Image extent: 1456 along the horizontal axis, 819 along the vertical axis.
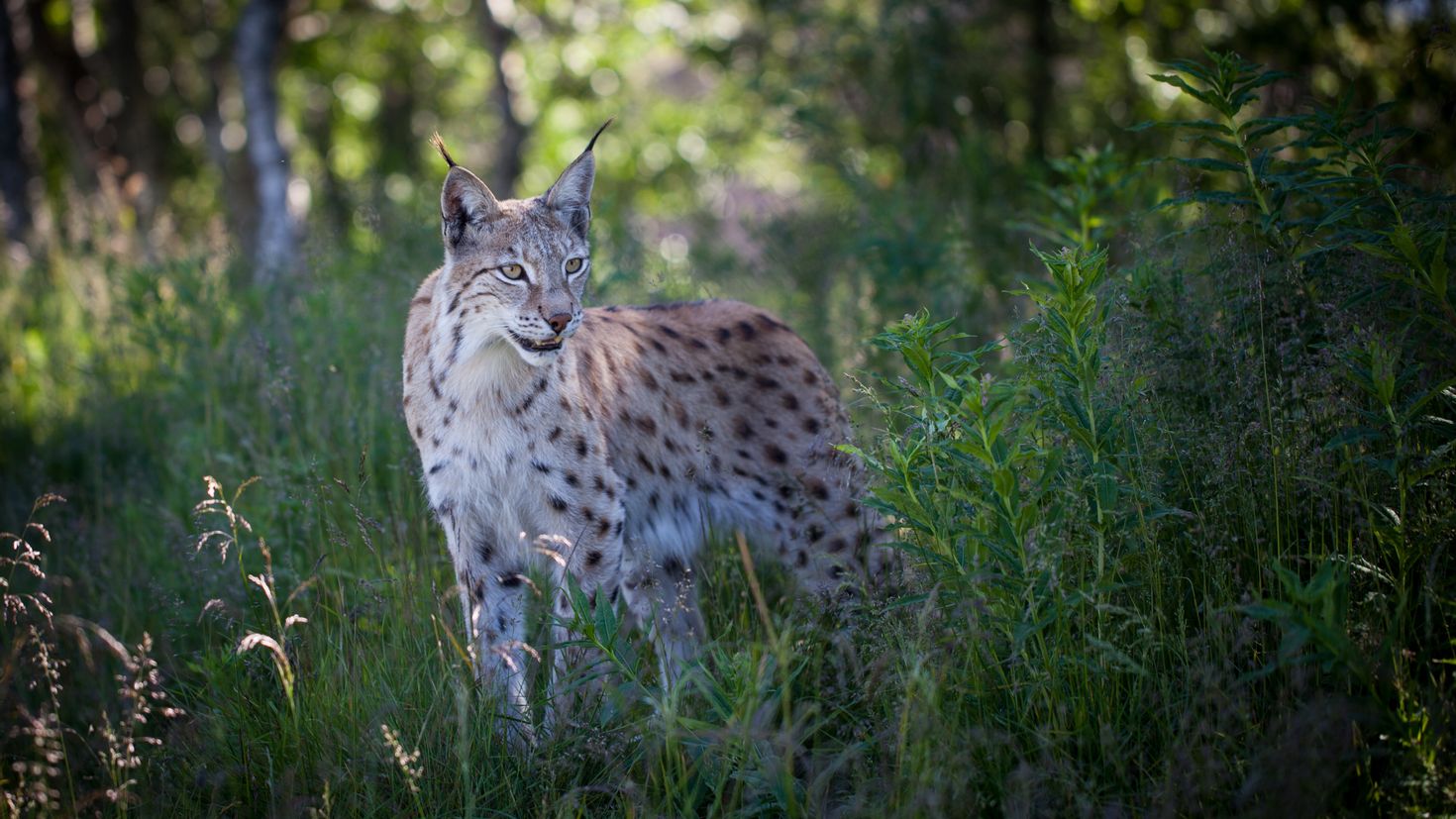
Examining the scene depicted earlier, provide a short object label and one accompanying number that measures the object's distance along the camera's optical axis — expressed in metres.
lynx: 4.83
